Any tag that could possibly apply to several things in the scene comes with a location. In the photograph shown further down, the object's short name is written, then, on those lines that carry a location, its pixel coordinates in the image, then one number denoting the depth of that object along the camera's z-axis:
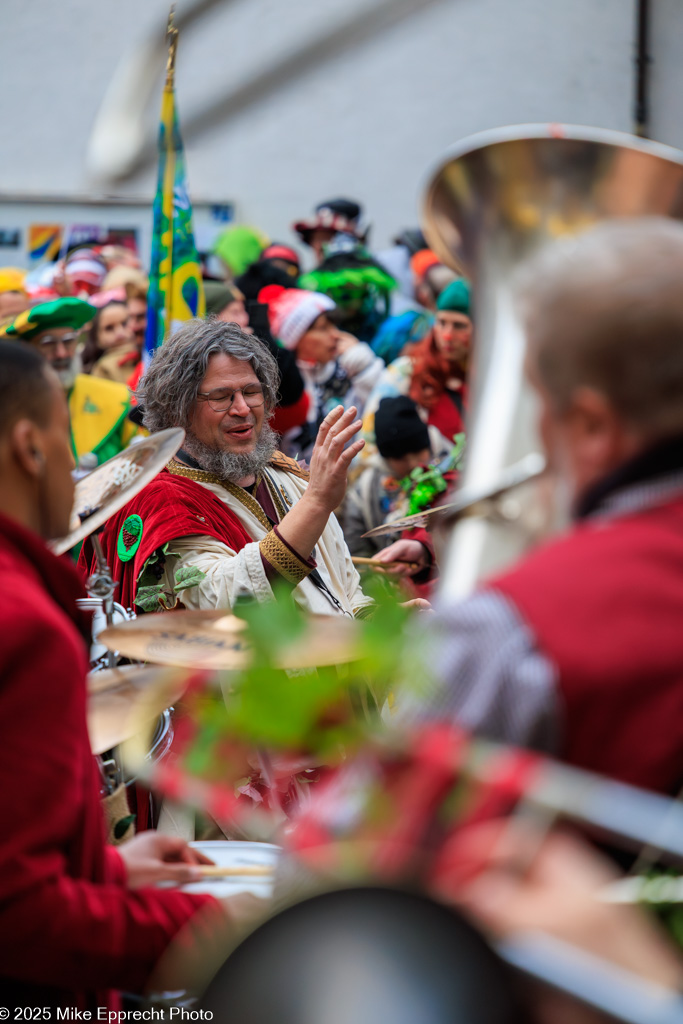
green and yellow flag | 6.08
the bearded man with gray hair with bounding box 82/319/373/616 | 4.58
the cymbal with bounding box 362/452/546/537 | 3.60
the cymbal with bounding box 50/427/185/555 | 3.86
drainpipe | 11.96
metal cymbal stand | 4.11
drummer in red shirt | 3.31
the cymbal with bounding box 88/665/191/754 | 3.59
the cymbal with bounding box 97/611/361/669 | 3.31
